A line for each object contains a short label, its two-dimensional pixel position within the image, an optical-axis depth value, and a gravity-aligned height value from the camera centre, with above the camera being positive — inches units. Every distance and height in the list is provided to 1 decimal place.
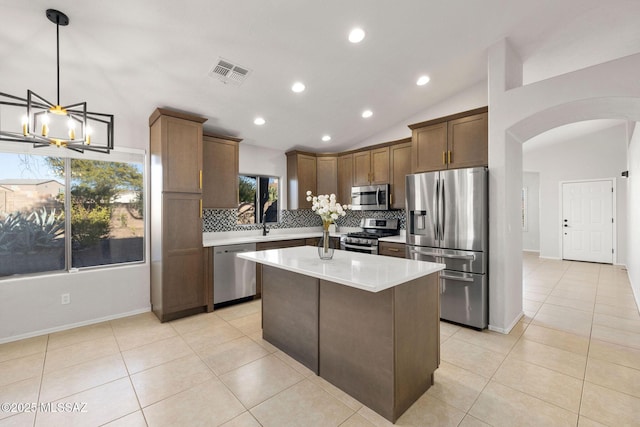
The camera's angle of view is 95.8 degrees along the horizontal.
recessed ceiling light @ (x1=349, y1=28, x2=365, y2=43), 110.3 +69.1
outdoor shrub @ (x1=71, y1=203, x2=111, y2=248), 139.4 -4.9
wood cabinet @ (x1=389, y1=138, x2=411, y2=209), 184.4 +28.4
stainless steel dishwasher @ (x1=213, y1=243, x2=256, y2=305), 156.2 -34.3
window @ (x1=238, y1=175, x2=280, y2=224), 197.3 +10.4
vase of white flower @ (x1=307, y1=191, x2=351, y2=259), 100.7 +0.3
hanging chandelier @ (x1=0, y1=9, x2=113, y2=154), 74.0 +26.4
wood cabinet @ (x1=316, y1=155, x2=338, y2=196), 222.1 +30.0
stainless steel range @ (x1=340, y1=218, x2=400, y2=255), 179.9 -14.8
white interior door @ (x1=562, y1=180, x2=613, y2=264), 273.3 -9.3
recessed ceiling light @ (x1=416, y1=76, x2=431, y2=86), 149.7 +69.6
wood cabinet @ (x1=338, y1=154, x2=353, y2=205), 215.5 +26.7
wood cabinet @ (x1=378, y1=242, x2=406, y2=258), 163.0 -21.2
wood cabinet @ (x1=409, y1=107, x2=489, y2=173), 136.3 +35.4
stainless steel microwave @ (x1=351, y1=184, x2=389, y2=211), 193.6 +10.5
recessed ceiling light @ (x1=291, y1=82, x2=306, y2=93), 141.0 +62.6
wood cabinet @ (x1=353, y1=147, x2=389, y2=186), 196.1 +32.5
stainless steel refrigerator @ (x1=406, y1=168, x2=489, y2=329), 127.0 -11.1
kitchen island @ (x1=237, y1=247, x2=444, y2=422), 74.9 -33.0
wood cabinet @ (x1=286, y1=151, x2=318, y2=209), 210.4 +26.3
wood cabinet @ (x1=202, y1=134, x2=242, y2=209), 163.3 +24.5
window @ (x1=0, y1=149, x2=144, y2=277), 125.7 +1.1
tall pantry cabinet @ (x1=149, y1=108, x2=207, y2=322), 139.1 -0.2
